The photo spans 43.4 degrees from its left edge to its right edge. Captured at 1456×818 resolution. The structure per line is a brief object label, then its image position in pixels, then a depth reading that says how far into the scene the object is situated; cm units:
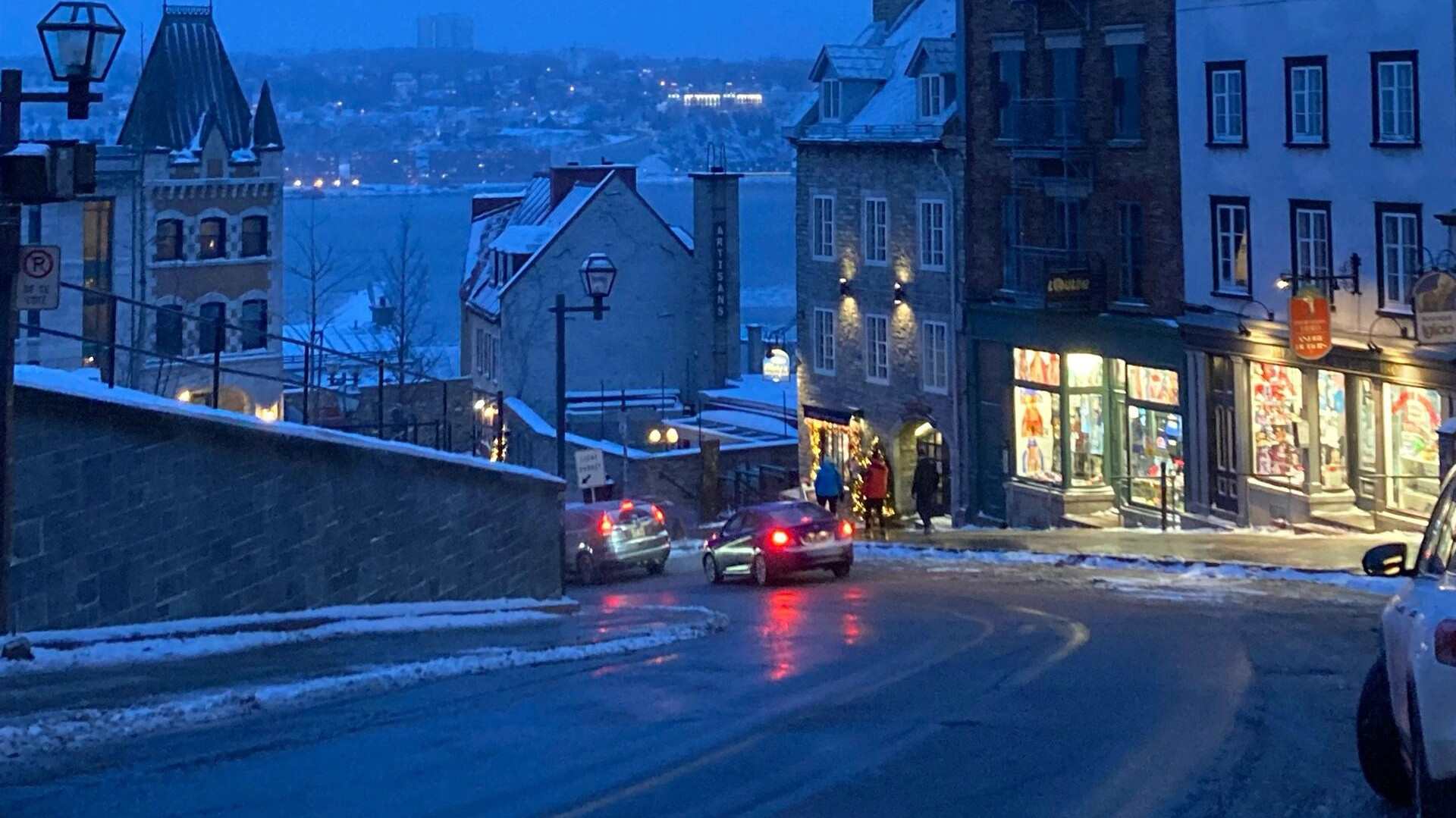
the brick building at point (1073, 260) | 3544
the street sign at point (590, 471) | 3575
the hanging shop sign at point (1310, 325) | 2991
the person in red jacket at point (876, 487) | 3712
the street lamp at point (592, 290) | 2725
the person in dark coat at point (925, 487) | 3775
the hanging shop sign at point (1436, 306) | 2641
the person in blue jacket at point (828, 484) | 3603
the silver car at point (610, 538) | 3266
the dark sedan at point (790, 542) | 2812
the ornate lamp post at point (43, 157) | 1223
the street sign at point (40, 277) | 1462
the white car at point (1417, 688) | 701
